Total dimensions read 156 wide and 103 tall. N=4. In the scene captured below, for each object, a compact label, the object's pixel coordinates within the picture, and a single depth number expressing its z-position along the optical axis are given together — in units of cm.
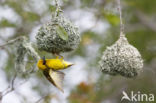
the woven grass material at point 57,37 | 634
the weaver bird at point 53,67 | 623
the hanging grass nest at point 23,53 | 764
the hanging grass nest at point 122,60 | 690
